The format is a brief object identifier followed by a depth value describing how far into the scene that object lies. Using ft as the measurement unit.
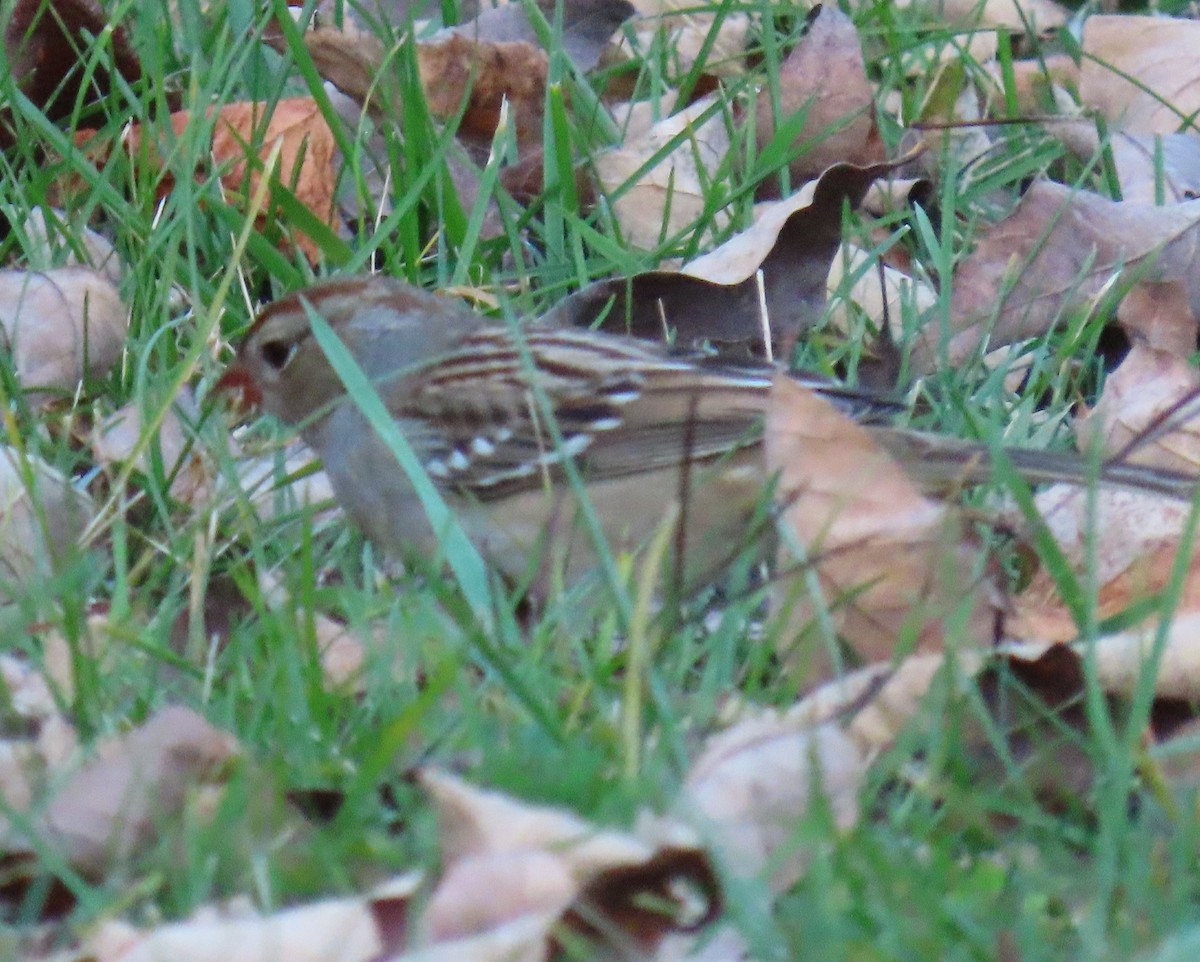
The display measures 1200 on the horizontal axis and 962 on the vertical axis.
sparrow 21.17
